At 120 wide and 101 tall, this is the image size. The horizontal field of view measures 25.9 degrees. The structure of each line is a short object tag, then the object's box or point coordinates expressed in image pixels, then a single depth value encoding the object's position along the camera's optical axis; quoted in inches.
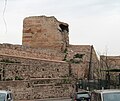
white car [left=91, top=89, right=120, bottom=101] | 375.6
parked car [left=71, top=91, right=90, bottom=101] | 642.0
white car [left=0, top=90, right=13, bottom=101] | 415.3
